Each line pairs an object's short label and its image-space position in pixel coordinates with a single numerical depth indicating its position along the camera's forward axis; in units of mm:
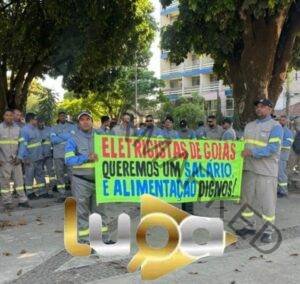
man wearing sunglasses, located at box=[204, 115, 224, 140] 13738
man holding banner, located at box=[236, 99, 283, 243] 7461
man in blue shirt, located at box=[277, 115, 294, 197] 11867
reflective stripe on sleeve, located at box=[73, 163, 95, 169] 7132
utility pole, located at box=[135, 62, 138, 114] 38719
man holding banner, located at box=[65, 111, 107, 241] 7125
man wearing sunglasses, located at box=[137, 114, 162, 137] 11875
